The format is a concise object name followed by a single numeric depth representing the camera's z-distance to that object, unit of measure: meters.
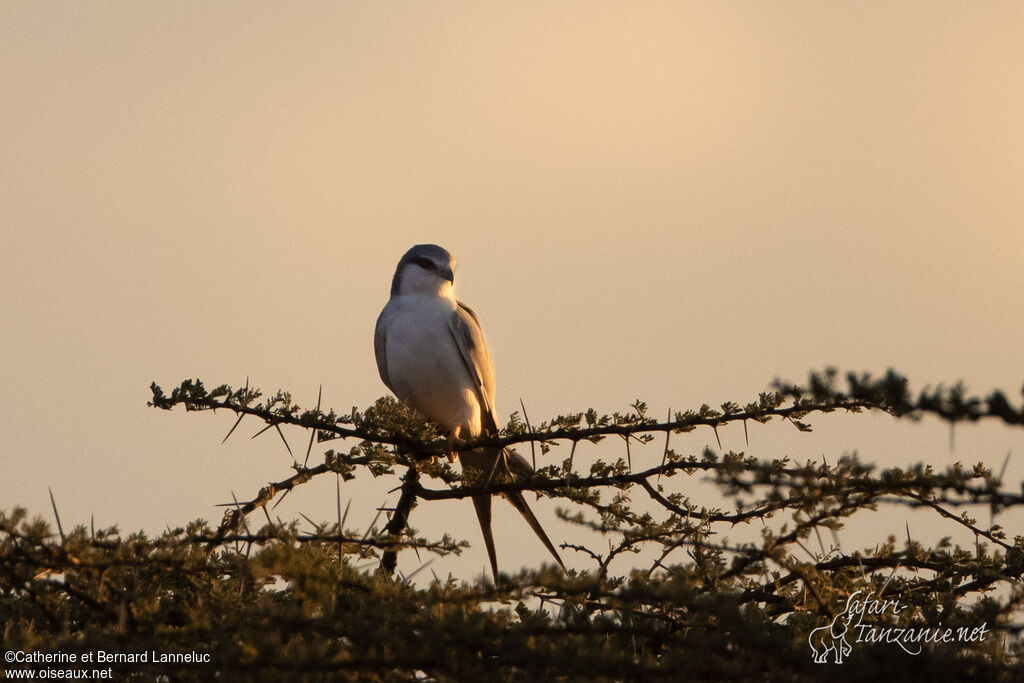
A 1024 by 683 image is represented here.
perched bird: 16.59
